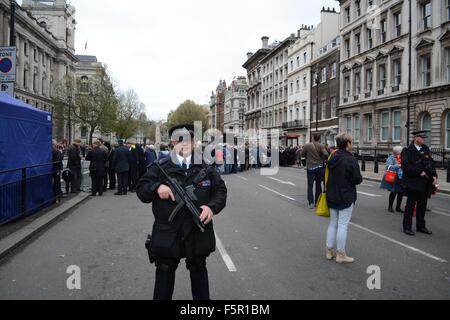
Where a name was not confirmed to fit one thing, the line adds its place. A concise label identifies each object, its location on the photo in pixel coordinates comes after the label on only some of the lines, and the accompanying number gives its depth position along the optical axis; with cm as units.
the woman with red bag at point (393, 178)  997
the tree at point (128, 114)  5838
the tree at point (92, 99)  5134
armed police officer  345
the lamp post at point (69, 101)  4763
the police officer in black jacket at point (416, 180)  746
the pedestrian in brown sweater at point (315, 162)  1070
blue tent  816
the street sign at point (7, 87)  1084
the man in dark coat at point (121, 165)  1374
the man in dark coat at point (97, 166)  1330
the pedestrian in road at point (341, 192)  572
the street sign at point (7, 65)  1030
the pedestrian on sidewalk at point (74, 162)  1341
